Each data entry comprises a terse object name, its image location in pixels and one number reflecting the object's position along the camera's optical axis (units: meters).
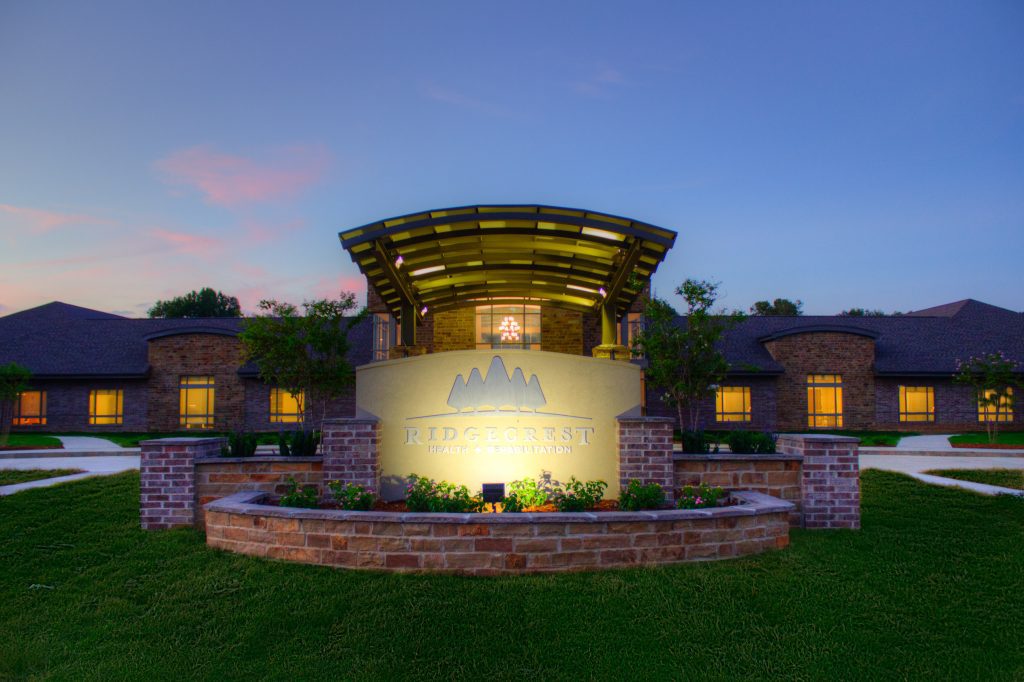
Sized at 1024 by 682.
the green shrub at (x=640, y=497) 6.81
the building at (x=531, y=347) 20.02
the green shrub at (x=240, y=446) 8.25
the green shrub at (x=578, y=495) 6.64
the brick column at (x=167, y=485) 7.45
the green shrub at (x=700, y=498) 6.91
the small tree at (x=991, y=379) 20.59
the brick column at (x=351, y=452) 7.62
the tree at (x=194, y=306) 57.06
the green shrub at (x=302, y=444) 8.34
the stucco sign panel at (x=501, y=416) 7.71
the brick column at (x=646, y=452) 7.55
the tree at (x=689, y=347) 12.22
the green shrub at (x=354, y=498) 6.71
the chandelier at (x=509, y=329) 19.22
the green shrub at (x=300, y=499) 6.89
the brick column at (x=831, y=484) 7.36
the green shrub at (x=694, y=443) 8.36
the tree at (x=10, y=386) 20.64
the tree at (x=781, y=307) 60.19
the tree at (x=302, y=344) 15.45
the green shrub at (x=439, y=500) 6.38
